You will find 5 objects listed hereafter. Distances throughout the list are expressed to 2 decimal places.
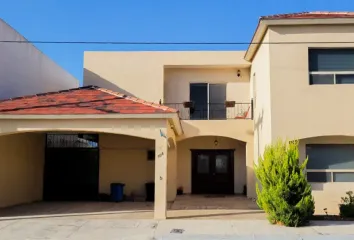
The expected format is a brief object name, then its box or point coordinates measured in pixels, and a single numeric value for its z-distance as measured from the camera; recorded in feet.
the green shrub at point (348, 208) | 39.79
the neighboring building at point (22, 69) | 50.70
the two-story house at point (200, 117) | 40.78
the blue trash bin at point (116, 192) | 55.91
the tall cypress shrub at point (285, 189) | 35.37
